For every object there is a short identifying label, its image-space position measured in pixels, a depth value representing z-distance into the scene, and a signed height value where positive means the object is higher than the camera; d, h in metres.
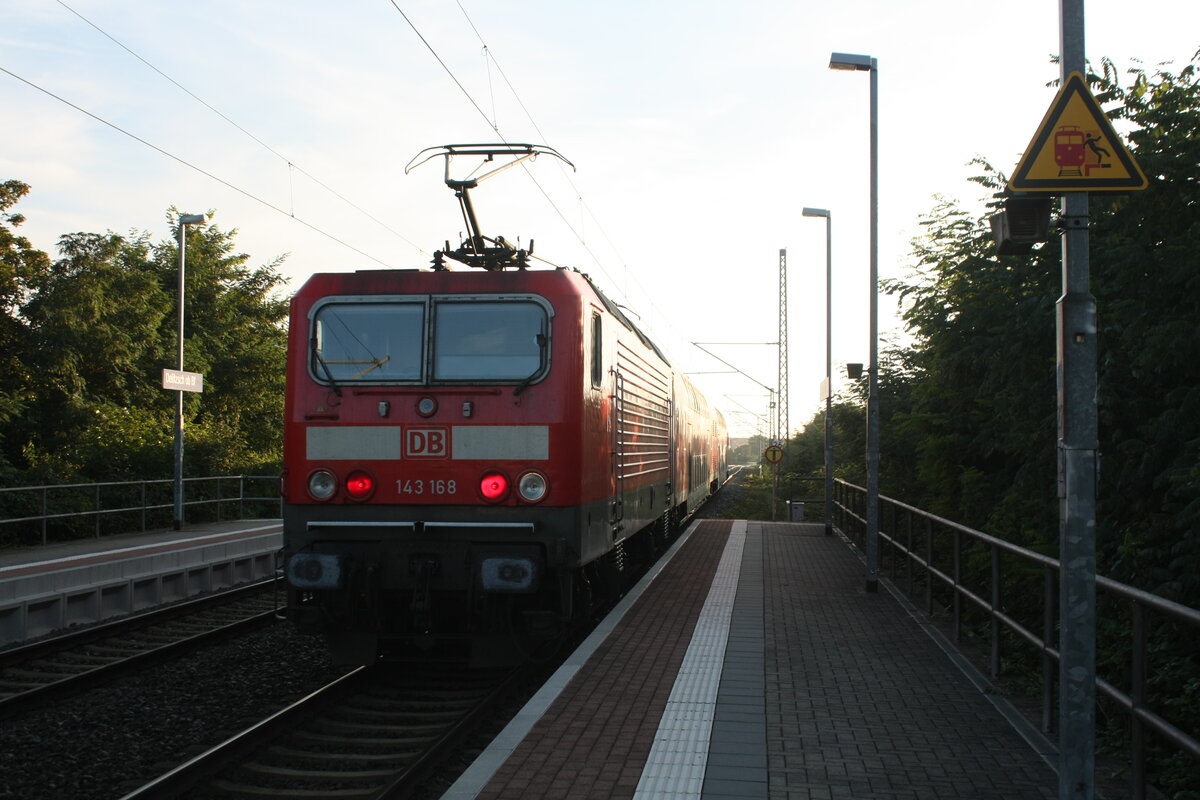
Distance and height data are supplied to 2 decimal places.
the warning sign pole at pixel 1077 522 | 4.53 -0.32
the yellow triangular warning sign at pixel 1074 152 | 4.63 +1.32
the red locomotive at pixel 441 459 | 7.55 -0.10
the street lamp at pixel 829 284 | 19.30 +3.02
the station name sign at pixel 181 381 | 17.83 +1.08
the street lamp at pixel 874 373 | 11.85 +0.87
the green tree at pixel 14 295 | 26.53 +3.83
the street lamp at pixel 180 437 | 19.20 +0.12
